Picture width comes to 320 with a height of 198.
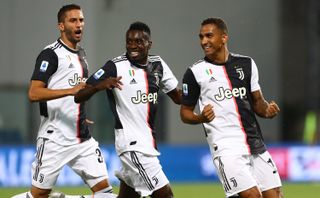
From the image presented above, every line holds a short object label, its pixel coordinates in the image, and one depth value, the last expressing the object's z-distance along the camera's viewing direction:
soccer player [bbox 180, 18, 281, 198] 19.17
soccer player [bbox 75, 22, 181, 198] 19.67
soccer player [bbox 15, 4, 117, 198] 20.59
